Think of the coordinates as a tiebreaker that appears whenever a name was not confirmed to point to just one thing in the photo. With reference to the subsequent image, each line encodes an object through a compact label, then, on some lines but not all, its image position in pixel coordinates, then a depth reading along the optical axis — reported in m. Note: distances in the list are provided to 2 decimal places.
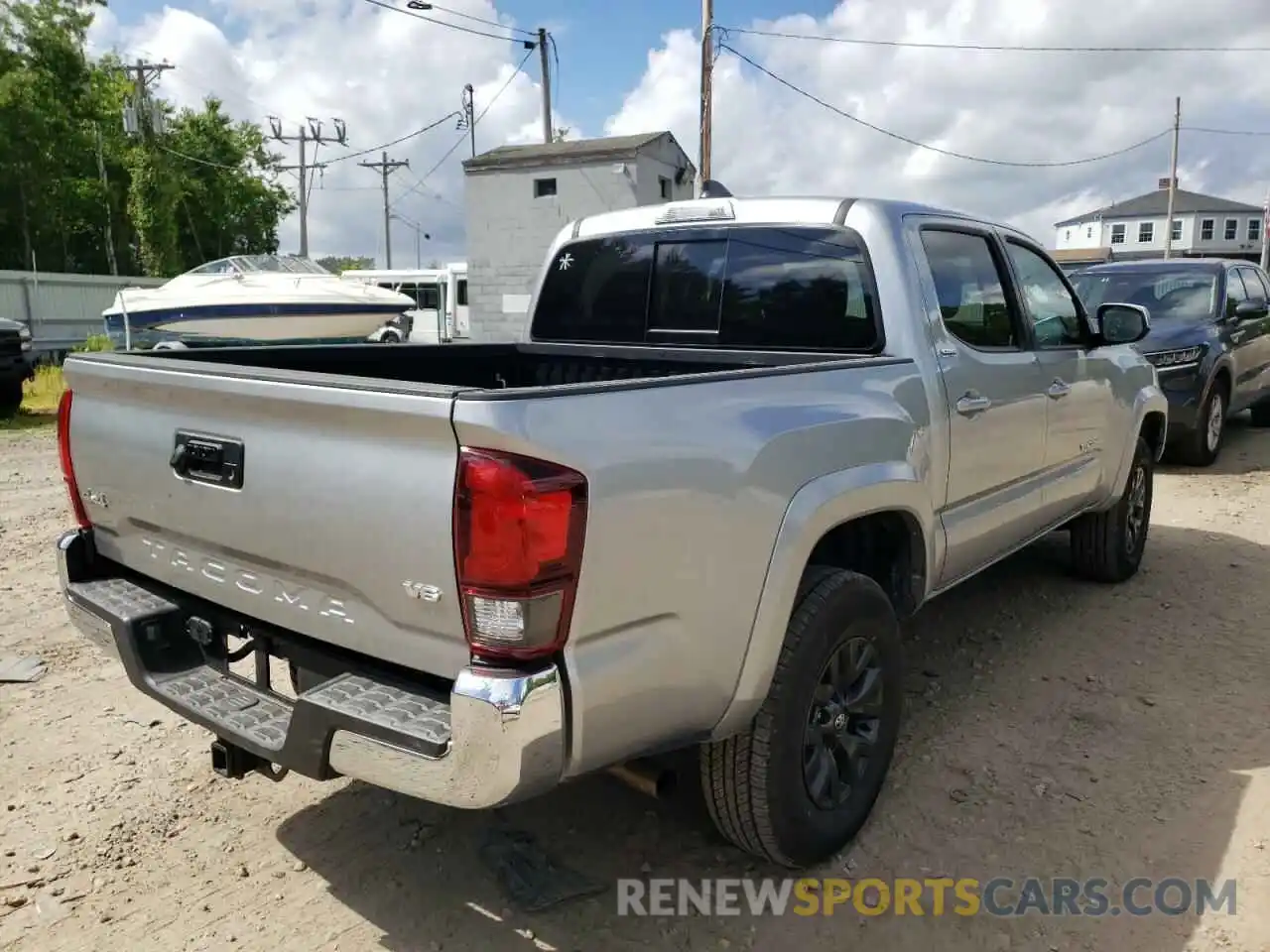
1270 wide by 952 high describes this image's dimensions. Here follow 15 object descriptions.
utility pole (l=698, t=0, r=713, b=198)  17.55
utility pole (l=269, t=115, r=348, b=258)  42.53
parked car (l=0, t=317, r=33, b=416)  11.08
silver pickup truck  1.93
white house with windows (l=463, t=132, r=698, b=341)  23.48
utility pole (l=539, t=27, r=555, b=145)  25.05
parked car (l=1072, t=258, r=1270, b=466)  8.38
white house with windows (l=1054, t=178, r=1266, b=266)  63.88
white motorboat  15.42
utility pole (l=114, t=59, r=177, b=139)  37.88
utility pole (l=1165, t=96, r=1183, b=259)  42.00
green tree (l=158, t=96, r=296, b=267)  43.12
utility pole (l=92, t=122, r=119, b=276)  38.50
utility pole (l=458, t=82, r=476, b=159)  34.19
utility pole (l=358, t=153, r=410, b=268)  49.31
